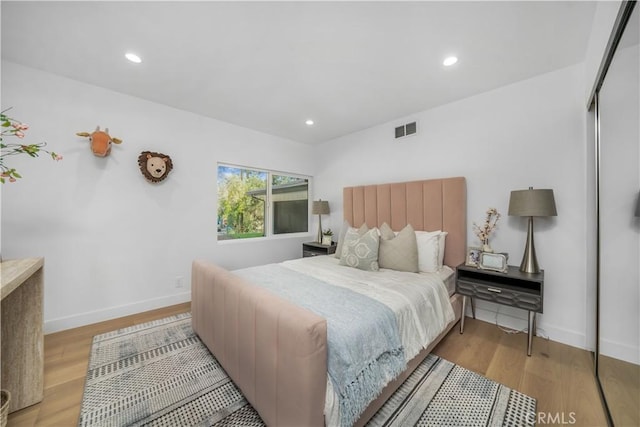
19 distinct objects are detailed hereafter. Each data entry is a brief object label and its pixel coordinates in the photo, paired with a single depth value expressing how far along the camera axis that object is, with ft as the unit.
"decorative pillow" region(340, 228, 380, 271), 8.36
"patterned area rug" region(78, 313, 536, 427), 4.63
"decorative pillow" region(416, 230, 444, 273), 8.19
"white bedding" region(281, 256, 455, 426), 5.34
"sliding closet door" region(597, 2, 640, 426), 3.88
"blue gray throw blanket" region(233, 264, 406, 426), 3.86
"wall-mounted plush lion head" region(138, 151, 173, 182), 9.11
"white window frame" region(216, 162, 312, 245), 11.96
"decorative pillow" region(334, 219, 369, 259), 9.87
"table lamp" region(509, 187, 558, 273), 6.74
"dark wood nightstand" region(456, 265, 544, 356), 6.50
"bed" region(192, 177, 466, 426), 3.59
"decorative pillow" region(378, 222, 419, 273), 8.19
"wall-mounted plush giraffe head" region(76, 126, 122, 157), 8.08
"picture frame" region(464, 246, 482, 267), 7.84
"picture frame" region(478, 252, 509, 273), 7.27
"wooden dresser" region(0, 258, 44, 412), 4.86
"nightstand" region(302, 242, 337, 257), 12.61
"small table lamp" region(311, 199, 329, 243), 13.57
